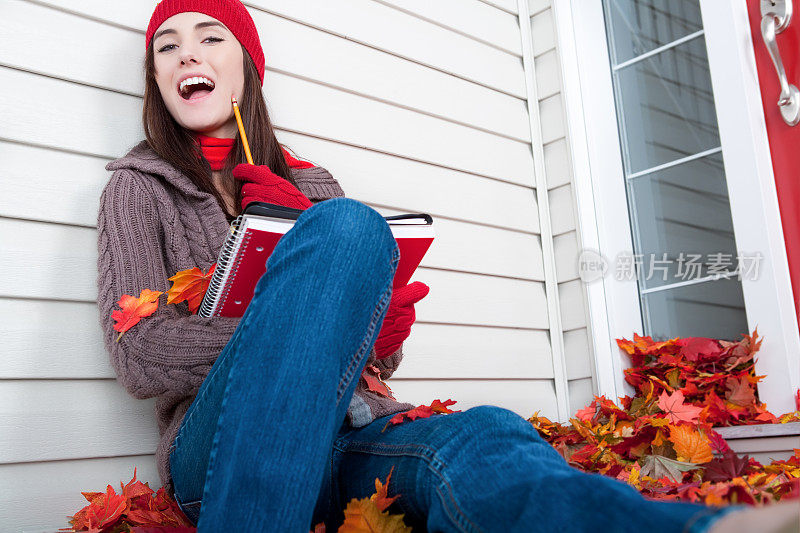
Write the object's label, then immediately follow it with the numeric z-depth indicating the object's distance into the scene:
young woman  0.58
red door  1.58
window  1.76
